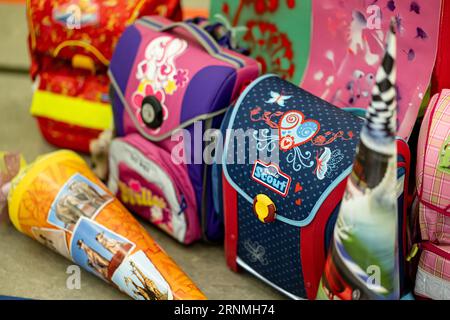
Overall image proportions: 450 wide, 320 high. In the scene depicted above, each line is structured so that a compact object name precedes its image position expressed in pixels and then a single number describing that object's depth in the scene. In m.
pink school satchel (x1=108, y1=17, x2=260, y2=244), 1.33
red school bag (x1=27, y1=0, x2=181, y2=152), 1.57
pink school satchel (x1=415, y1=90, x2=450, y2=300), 1.10
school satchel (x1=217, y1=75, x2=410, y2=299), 1.15
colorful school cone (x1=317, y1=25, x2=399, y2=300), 0.93
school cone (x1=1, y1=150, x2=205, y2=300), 1.25
